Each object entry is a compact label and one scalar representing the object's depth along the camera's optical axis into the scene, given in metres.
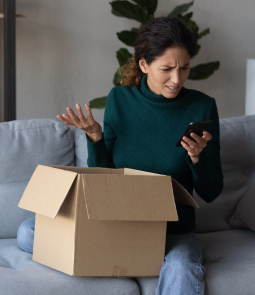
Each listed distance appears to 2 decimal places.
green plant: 3.84
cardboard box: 2.19
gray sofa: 2.31
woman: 2.46
